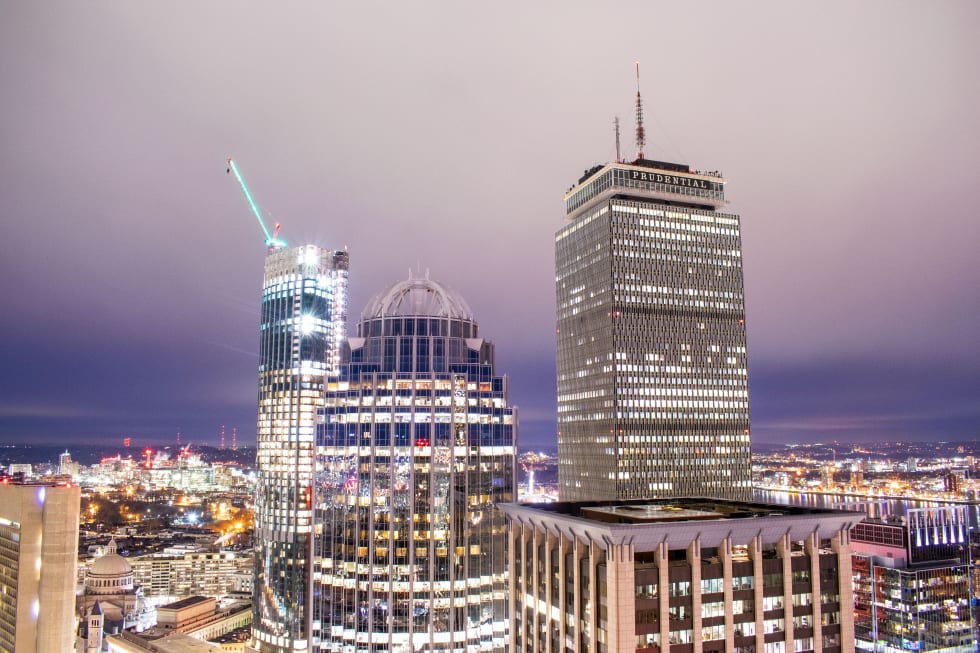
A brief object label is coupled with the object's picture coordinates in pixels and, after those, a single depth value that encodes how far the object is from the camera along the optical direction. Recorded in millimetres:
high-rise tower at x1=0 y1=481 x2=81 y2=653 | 148500
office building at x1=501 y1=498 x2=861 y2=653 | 83188
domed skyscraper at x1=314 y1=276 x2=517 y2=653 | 149875
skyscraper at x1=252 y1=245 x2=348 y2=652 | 179250
